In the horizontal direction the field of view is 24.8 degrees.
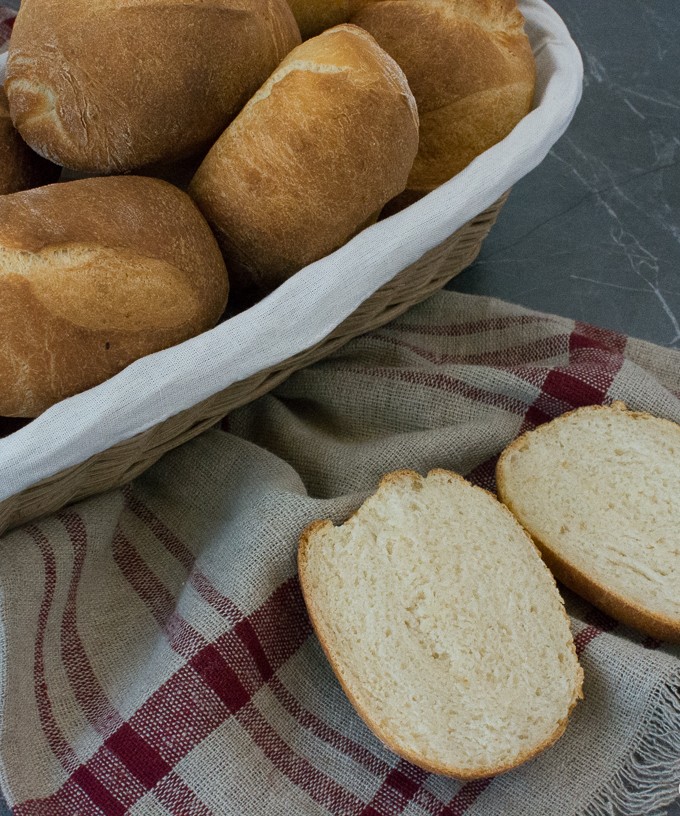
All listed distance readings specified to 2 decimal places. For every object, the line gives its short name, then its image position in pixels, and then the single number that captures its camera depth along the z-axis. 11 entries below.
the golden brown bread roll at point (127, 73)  0.53
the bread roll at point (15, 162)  0.56
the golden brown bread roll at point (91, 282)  0.50
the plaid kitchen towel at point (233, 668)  0.51
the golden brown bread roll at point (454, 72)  0.60
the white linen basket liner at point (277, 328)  0.49
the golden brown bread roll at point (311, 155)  0.54
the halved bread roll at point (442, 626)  0.51
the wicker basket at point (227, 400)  0.52
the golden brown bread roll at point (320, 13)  0.61
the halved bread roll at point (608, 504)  0.55
